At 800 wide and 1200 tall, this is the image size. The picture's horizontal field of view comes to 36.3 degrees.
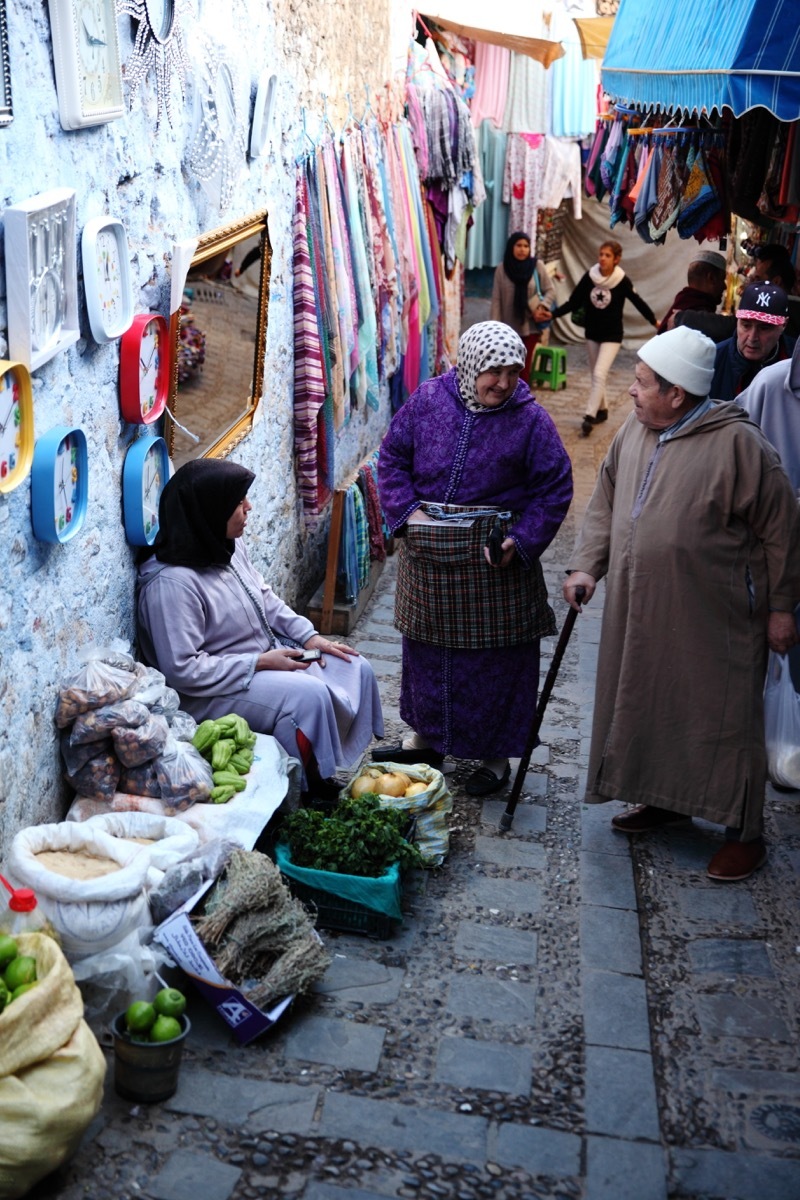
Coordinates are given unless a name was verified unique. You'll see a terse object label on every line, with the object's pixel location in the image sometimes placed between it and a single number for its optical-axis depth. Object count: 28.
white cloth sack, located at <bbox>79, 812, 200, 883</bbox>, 3.68
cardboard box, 3.47
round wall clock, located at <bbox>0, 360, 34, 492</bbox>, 3.21
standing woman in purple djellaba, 4.93
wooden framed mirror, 4.91
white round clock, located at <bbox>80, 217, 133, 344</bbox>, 3.69
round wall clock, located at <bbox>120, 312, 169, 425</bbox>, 4.13
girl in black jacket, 12.59
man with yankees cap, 5.91
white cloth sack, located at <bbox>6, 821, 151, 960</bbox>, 3.34
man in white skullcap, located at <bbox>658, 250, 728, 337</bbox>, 8.37
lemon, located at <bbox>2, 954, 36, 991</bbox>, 2.98
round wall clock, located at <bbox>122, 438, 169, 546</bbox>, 4.29
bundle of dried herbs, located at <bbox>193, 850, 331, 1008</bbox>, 3.56
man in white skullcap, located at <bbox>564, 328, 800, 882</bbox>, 4.34
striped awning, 4.41
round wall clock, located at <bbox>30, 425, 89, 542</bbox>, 3.48
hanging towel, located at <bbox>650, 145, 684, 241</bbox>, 8.69
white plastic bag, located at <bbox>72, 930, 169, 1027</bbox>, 3.41
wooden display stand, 7.04
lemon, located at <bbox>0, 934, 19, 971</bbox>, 3.03
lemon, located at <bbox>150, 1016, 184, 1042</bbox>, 3.19
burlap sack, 2.77
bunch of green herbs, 4.12
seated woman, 4.44
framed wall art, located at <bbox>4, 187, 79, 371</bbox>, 3.15
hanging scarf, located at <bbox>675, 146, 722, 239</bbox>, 8.73
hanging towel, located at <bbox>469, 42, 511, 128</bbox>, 14.31
